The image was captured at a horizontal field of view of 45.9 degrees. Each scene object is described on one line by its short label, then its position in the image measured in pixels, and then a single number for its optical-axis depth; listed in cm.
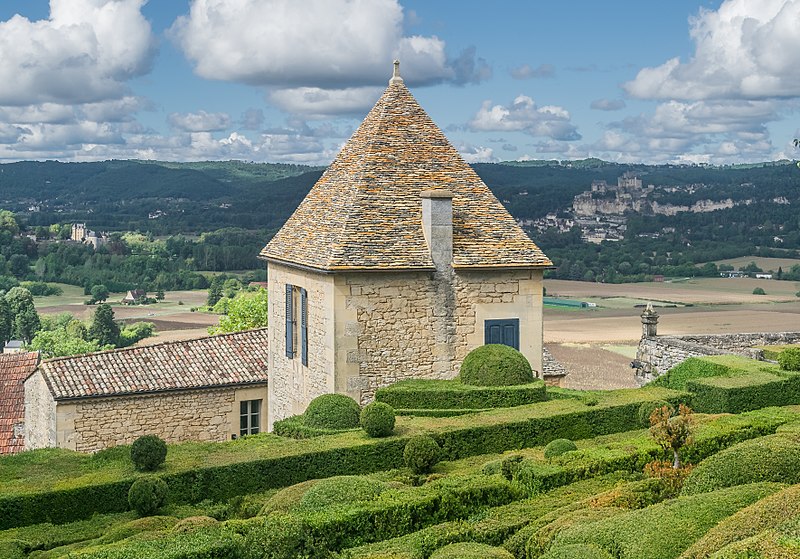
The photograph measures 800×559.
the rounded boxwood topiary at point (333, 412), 2250
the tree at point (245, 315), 4712
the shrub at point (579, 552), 1166
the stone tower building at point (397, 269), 2516
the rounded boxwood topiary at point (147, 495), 1722
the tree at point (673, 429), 1598
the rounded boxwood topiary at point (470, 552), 1273
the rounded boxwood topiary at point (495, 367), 2418
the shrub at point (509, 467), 1755
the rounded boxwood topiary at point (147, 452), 1848
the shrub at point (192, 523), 1445
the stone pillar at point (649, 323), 3322
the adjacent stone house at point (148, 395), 2745
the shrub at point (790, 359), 2586
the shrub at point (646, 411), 2156
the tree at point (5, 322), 8981
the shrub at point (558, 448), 1898
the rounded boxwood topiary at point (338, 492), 1520
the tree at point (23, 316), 9094
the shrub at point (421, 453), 1866
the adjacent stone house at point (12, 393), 3212
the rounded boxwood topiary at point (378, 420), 2009
